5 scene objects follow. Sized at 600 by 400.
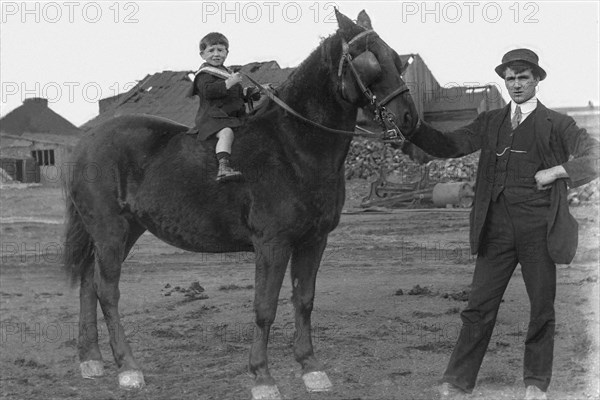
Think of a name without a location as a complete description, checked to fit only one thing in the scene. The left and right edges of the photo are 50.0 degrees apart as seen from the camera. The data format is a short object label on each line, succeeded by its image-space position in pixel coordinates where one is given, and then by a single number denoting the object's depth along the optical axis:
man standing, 3.91
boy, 4.61
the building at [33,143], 26.42
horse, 4.36
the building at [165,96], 28.61
